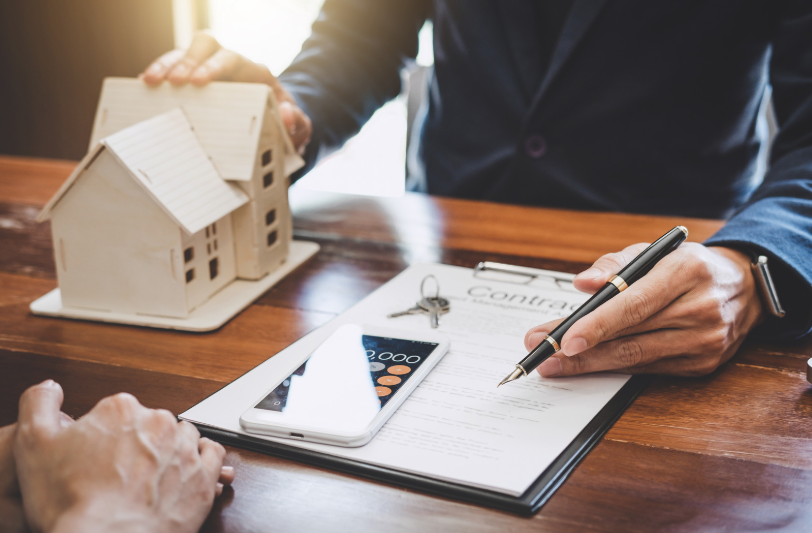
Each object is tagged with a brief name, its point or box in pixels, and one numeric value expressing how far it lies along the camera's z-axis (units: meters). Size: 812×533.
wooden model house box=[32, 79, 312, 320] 0.73
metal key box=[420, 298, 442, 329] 0.74
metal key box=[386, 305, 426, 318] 0.77
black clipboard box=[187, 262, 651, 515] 0.46
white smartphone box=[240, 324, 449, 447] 0.53
